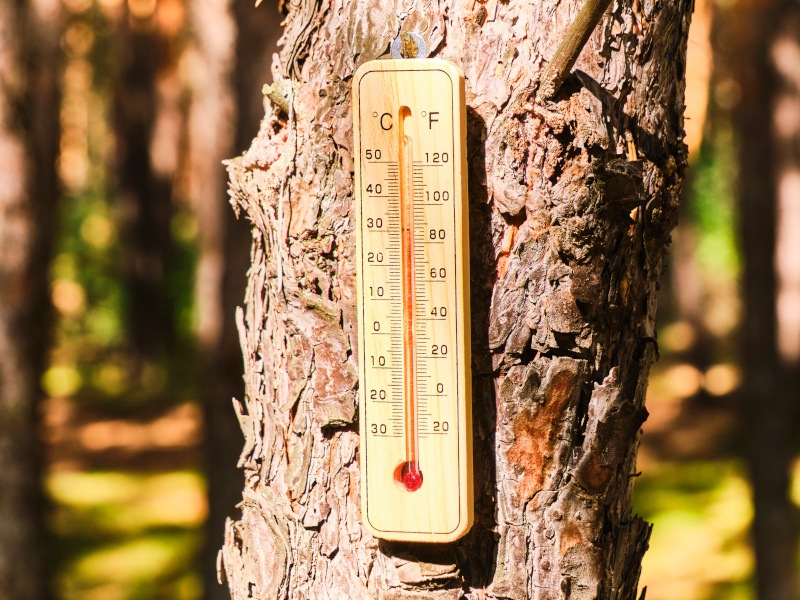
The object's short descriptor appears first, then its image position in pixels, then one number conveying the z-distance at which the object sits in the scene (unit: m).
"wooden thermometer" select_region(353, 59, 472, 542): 1.21
